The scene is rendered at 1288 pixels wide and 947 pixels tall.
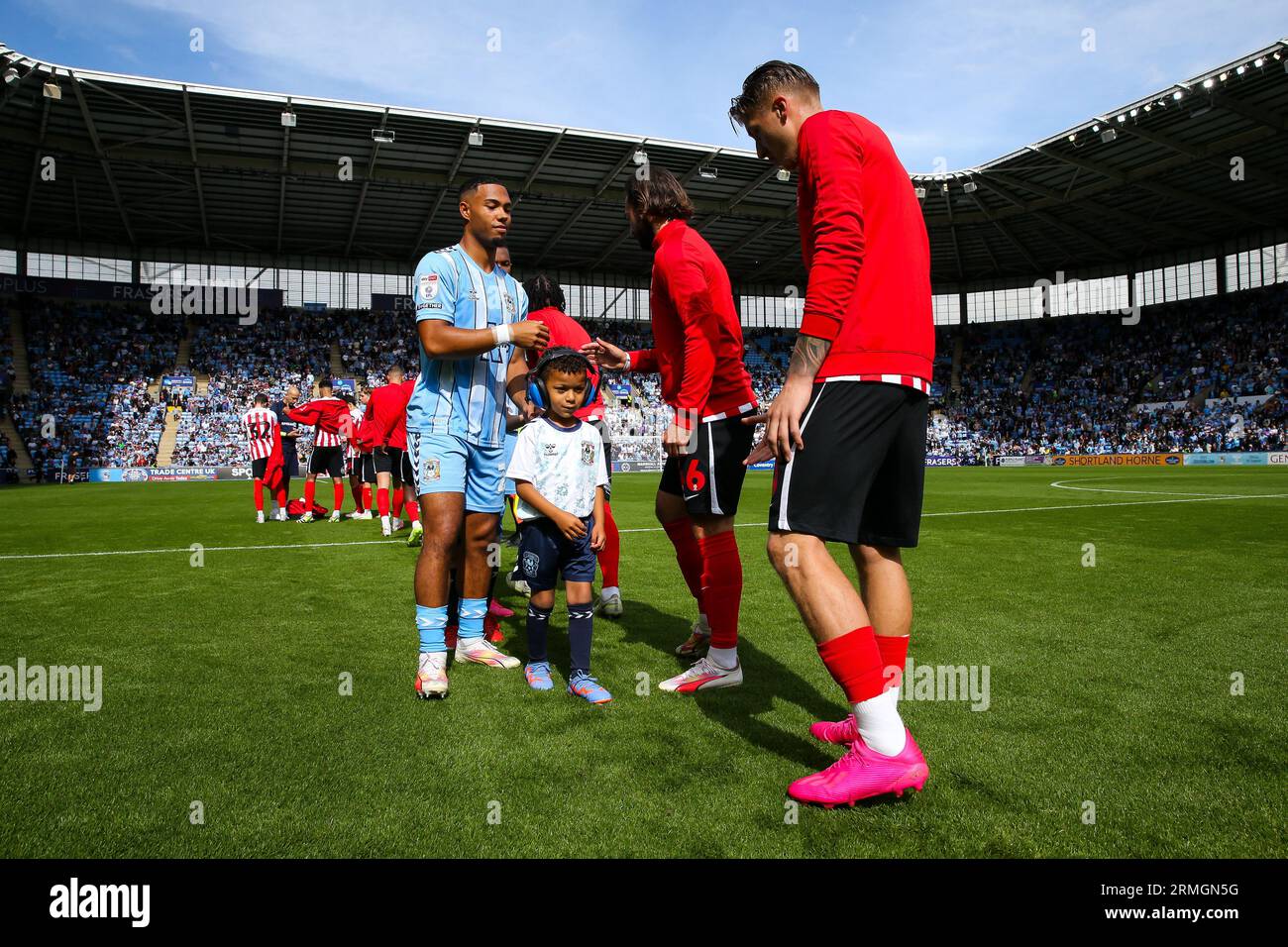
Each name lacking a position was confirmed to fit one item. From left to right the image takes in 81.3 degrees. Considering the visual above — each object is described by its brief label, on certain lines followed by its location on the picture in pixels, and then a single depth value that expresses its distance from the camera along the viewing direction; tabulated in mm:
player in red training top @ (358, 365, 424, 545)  9242
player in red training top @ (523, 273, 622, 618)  5012
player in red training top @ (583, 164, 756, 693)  3523
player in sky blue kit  3430
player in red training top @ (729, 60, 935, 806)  2297
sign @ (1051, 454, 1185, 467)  35072
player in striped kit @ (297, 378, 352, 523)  11766
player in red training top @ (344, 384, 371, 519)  11892
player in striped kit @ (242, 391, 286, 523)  11391
